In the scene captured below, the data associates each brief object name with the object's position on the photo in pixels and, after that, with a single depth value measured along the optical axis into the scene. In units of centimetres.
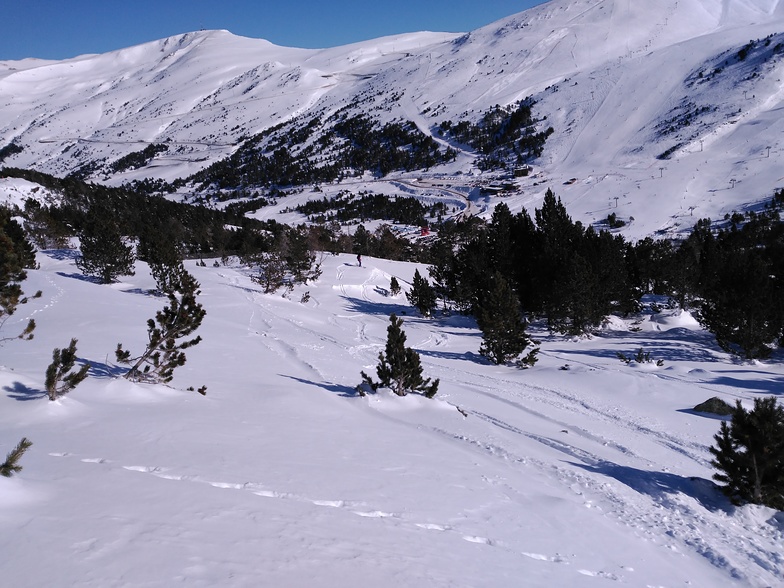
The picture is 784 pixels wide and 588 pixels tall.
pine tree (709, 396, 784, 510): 644
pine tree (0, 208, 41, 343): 655
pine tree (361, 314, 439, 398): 1030
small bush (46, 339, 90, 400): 618
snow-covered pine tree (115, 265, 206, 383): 813
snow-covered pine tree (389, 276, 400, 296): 3044
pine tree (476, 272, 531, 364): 1634
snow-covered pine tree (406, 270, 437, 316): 2547
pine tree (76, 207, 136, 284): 2350
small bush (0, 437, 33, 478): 388
